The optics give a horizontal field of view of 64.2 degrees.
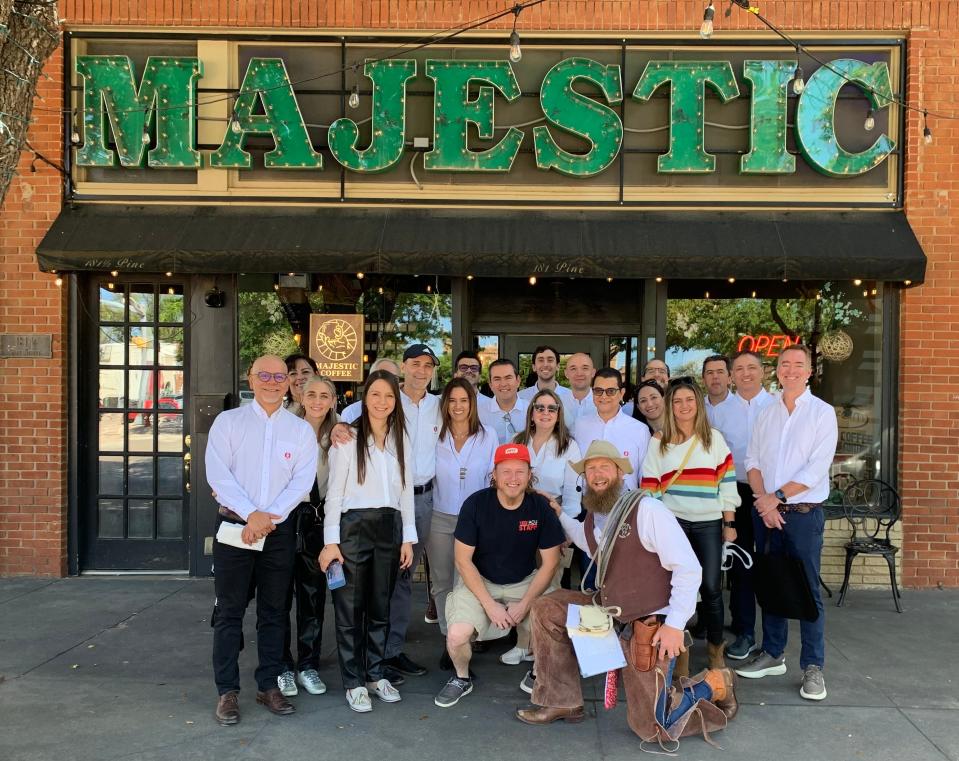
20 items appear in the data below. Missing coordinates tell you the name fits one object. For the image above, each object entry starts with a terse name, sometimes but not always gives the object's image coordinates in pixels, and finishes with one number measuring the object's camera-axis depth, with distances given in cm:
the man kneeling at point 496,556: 450
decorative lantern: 745
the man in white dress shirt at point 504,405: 577
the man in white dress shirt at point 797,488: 466
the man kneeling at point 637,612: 382
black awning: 677
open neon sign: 754
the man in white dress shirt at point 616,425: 522
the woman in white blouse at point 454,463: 509
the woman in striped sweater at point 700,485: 461
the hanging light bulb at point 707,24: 567
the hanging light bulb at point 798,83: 680
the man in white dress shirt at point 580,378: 604
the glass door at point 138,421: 757
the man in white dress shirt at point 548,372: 603
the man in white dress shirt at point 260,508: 423
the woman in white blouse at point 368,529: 443
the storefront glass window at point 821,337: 739
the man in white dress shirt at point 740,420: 529
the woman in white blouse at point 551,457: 514
